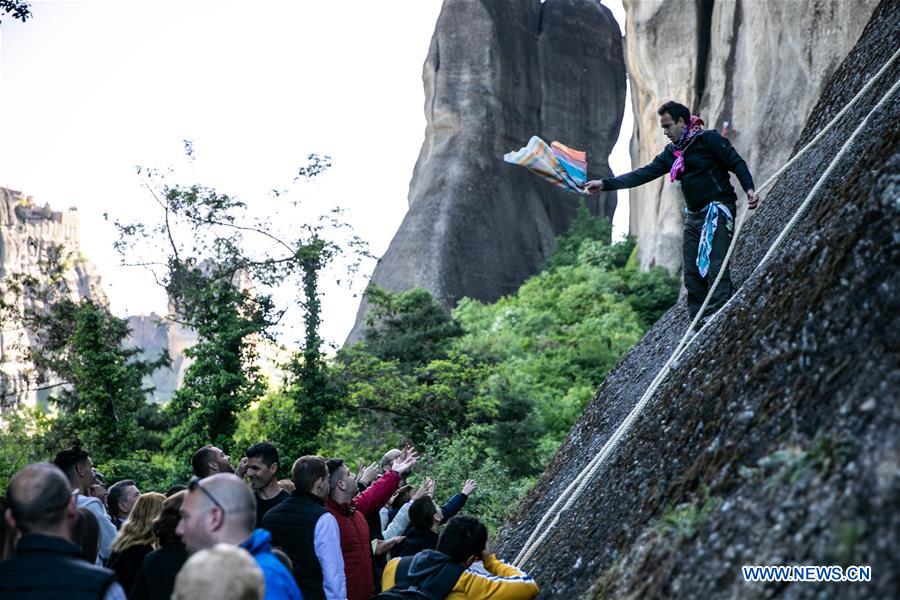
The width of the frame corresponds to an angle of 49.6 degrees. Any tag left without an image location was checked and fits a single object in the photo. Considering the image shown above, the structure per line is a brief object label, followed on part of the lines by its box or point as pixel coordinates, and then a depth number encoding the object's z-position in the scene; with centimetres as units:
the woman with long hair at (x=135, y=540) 513
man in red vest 620
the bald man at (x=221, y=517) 378
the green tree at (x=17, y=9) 988
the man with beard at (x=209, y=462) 635
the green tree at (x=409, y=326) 2552
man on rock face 802
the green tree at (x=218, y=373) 1978
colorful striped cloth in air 834
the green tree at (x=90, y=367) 2086
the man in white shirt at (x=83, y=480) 605
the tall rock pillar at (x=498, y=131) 3878
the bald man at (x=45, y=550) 352
